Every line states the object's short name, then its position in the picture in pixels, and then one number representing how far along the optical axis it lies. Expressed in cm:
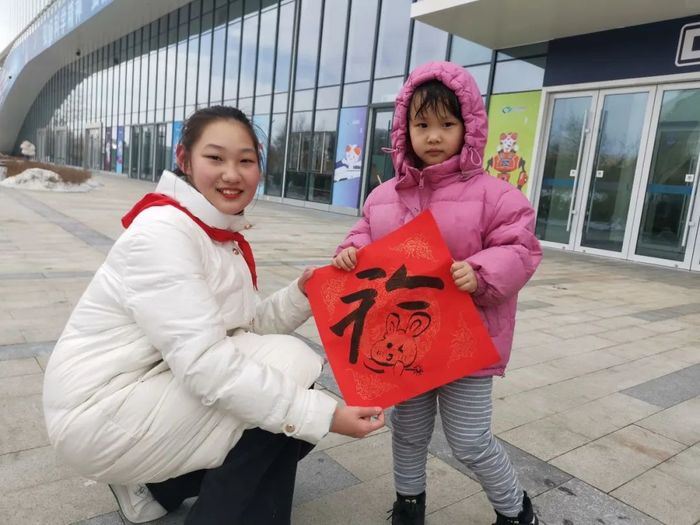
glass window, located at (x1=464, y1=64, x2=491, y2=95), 1111
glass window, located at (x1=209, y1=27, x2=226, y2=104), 1992
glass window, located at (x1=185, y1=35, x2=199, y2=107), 2169
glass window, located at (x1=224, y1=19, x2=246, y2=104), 1900
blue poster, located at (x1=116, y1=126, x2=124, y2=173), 2827
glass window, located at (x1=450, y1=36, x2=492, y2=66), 1116
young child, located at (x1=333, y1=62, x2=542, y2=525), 158
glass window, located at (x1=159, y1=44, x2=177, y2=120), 2336
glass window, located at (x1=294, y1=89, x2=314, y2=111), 1561
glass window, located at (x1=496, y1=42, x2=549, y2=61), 1021
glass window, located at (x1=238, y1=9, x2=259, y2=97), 1817
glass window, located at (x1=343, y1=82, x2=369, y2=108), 1382
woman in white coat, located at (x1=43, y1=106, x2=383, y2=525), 138
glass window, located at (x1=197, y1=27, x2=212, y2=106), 2088
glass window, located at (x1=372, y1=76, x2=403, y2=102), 1299
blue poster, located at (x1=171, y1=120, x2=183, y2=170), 2230
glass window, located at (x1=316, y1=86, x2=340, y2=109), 1475
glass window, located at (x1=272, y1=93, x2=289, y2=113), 1667
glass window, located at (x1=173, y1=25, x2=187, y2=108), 2256
